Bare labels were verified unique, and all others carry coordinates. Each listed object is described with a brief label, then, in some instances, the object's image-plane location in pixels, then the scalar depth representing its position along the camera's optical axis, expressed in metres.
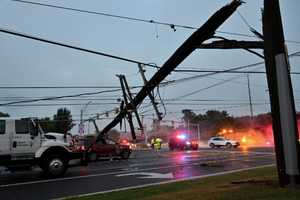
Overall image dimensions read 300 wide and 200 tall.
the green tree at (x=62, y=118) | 75.19
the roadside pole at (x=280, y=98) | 10.12
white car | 52.31
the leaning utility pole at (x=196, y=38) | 12.25
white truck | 16.83
